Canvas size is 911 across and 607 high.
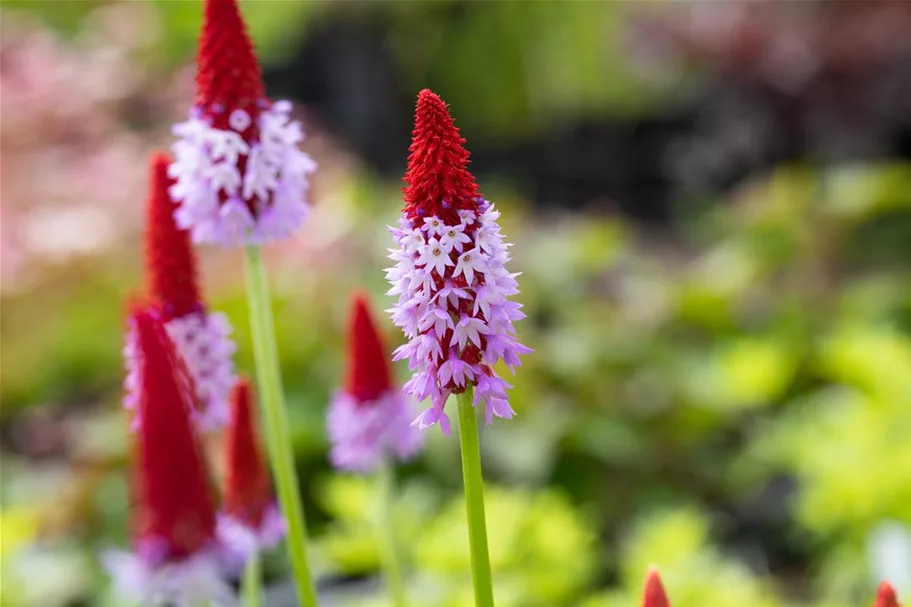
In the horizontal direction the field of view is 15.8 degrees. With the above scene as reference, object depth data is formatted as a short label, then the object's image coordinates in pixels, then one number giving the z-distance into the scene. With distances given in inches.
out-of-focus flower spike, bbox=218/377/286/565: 35.6
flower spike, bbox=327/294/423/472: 38.9
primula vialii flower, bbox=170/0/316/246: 33.9
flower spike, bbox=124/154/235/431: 34.8
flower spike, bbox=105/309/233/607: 31.4
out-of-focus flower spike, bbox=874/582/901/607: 30.8
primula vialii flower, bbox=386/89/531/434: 30.6
